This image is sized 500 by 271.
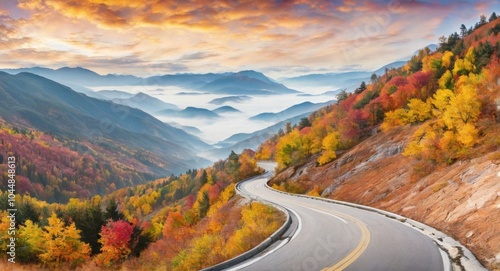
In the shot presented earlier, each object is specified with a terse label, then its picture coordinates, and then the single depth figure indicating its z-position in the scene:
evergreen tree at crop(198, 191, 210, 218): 73.83
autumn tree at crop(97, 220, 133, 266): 35.75
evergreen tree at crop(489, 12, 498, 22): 135.35
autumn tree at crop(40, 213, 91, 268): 35.12
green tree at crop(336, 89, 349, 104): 125.69
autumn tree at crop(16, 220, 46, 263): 34.47
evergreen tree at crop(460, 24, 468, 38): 134.82
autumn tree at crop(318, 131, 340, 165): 60.09
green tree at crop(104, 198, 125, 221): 43.28
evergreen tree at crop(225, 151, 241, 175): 88.75
